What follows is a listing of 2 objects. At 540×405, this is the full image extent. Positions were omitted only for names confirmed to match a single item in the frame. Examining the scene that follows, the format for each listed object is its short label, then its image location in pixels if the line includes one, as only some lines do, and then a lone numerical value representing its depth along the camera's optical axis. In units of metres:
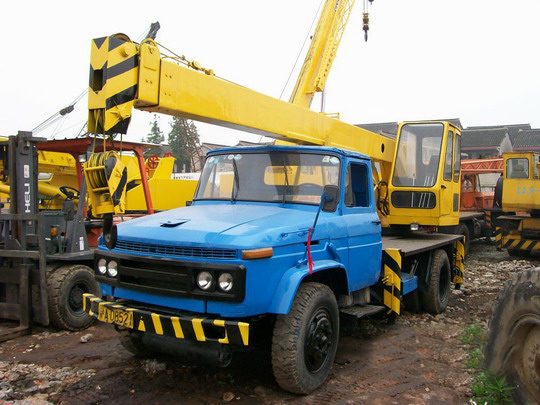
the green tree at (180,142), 38.41
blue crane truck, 3.58
